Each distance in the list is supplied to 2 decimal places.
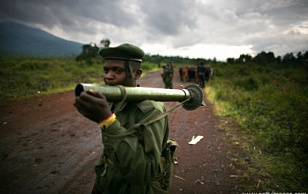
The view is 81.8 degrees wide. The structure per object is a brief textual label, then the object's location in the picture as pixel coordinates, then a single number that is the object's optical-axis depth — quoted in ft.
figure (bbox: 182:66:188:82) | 56.09
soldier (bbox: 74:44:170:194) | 3.15
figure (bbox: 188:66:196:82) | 54.05
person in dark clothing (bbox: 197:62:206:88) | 41.09
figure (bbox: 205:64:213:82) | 48.23
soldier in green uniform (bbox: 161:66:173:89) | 33.24
